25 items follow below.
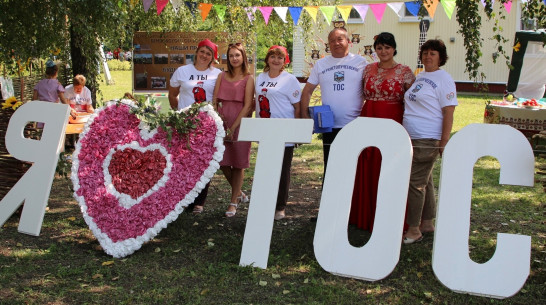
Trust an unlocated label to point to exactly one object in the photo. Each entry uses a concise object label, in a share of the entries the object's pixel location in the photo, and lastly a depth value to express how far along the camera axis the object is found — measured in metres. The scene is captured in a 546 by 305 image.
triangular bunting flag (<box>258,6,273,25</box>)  10.32
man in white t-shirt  4.92
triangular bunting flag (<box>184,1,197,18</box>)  9.70
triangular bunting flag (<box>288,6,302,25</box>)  10.05
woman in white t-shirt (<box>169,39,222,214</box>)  5.48
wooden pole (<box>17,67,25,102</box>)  11.25
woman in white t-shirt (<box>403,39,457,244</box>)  4.45
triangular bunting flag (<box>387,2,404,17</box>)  10.05
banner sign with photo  10.16
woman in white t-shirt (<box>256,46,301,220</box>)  5.20
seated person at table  9.08
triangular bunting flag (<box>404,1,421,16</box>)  8.35
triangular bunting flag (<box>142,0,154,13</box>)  8.41
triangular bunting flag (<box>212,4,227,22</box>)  10.20
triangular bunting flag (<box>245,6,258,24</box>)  10.68
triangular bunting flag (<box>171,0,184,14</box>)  9.23
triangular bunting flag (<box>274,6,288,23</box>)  10.14
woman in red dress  4.64
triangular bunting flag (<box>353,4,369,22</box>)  10.03
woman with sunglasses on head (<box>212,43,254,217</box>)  5.31
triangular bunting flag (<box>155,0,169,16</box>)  8.48
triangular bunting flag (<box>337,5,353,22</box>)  10.12
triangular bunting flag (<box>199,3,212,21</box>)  9.79
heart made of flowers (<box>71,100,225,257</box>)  4.55
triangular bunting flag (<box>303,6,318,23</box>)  10.16
